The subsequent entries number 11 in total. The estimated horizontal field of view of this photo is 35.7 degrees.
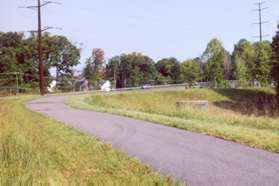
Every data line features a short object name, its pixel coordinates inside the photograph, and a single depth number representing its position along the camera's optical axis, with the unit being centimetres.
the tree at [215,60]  6544
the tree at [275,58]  5035
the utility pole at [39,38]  4062
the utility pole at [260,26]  6494
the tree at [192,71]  8138
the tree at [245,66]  6706
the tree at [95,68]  9369
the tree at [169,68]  12325
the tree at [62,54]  8319
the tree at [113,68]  11505
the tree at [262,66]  6219
